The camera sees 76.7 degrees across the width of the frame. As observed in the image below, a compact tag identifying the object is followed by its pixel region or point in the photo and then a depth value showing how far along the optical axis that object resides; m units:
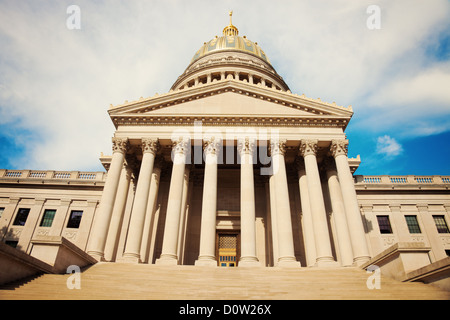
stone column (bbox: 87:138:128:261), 20.62
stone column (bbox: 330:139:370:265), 20.16
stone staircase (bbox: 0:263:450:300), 11.38
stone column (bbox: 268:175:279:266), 23.68
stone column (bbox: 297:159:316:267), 23.21
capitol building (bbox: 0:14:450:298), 20.52
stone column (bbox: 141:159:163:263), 24.17
